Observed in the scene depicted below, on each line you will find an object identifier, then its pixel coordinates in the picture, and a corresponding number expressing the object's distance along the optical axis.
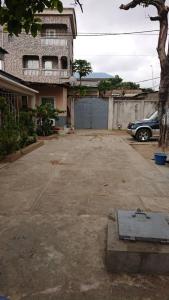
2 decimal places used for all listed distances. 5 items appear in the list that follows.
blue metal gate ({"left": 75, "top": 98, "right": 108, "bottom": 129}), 17.98
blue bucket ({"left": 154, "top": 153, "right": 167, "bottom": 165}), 6.99
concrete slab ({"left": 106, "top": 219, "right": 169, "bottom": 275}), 2.20
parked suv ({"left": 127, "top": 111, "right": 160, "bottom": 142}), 13.03
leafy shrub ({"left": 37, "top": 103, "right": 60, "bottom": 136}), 12.97
